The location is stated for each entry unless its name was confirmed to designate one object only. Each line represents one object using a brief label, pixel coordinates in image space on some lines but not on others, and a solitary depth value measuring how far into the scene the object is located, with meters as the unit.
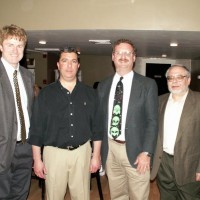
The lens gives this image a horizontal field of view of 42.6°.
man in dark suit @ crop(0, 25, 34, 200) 2.17
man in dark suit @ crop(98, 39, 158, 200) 2.38
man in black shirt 2.28
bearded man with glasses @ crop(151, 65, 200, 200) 2.37
